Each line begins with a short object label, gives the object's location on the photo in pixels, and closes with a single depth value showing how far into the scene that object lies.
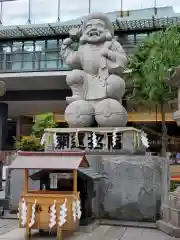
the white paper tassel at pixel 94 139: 6.85
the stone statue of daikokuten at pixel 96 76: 7.11
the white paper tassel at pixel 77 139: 6.92
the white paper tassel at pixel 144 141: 7.08
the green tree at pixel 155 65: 10.39
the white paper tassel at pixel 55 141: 7.06
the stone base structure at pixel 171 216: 5.22
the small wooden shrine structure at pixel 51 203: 4.72
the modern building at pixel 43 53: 16.06
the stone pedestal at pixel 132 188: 6.17
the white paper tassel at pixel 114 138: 6.73
